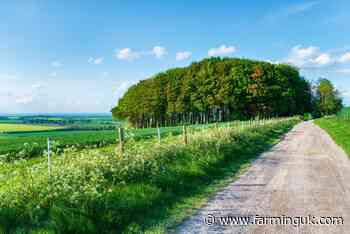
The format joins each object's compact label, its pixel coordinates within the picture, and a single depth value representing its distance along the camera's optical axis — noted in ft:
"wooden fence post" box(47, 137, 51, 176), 25.67
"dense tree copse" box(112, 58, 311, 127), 258.37
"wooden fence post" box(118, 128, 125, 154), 32.55
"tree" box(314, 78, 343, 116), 385.70
